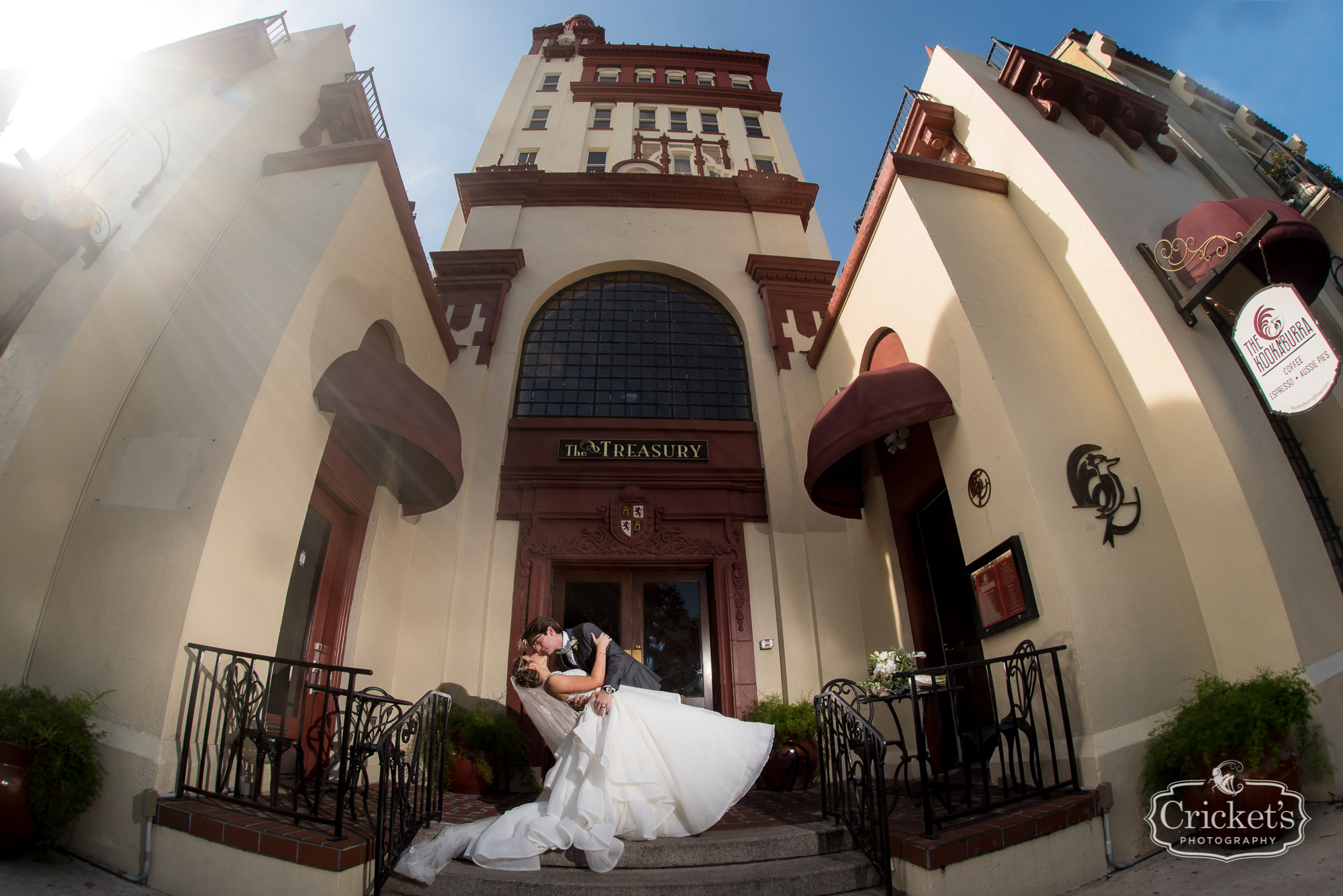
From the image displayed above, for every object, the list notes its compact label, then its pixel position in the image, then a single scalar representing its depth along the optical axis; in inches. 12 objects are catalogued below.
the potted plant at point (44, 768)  132.3
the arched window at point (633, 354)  374.6
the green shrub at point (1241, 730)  144.9
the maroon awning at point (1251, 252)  207.6
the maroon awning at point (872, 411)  232.8
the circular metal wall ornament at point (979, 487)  212.2
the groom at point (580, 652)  187.3
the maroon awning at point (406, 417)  226.7
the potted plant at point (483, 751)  239.1
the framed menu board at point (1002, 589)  189.6
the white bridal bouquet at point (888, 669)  218.2
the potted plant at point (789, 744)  244.2
